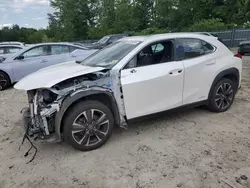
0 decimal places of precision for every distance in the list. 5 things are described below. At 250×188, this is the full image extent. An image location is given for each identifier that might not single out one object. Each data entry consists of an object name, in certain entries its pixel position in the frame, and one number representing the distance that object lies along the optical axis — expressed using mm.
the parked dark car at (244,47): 12141
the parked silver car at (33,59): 7742
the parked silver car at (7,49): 10969
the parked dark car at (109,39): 18109
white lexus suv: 3281
